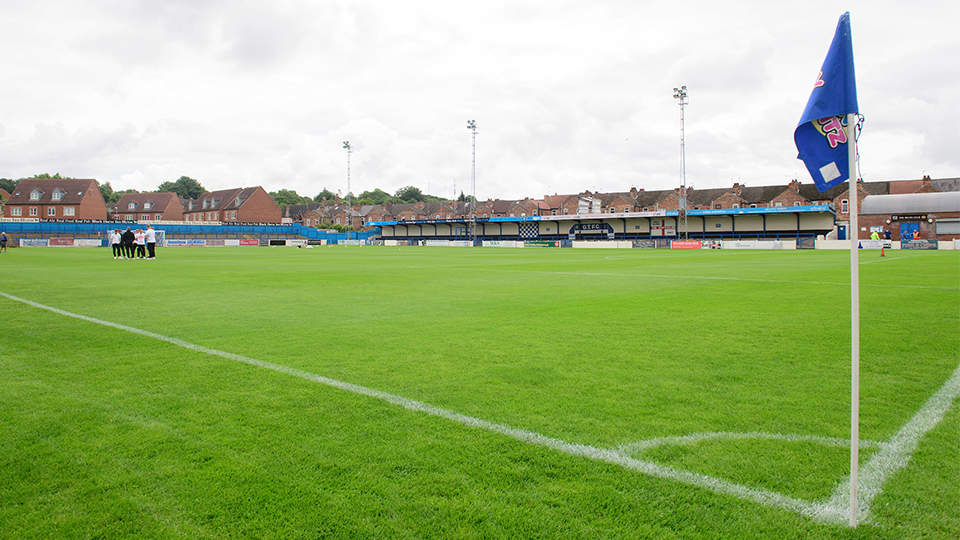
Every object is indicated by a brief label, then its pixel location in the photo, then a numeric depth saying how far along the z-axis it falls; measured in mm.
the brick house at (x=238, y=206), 103875
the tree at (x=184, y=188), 139875
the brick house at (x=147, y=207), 103500
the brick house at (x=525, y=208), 102688
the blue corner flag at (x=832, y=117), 3139
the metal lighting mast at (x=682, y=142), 53938
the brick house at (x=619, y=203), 91438
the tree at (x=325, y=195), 174325
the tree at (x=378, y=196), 172250
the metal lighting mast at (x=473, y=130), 68375
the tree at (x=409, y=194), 175062
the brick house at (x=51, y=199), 87375
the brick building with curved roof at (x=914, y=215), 64000
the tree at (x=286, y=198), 151500
